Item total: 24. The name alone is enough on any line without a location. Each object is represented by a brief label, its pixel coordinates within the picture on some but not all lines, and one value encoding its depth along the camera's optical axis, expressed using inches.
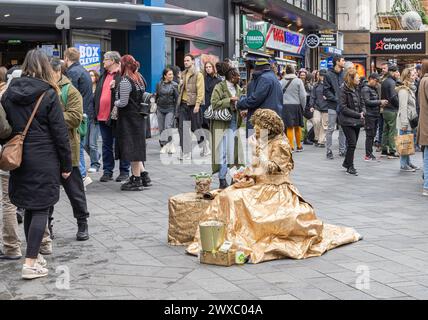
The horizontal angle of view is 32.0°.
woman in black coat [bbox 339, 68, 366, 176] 487.2
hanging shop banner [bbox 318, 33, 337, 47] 1157.7
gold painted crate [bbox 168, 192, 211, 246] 277.4
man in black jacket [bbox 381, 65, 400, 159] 572.4
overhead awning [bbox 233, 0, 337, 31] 953.4
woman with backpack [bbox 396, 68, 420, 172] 499.5
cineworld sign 1218.6
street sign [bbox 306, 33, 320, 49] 1135.5
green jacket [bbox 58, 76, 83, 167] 287.9
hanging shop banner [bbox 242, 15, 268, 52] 886.4
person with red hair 391.5
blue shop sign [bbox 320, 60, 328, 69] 1042.3
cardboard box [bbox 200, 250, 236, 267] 243.1
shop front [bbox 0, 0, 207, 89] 578.6
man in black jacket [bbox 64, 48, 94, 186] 403.9
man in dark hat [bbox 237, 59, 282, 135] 375.9
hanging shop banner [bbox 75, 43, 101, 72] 699.4
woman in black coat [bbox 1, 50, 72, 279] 231.0
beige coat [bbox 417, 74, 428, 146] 398.6
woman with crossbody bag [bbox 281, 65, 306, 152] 609.0
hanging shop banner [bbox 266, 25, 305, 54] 1083.9
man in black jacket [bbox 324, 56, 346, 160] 594.0
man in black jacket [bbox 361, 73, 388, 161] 562.6
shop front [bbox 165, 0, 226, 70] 783.7
